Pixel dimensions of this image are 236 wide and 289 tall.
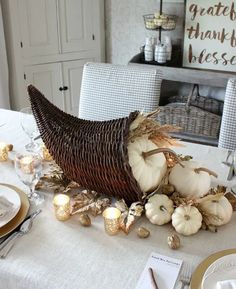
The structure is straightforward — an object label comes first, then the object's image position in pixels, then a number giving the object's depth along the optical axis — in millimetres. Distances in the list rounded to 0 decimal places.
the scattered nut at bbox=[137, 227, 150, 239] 820
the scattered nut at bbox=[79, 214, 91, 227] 861
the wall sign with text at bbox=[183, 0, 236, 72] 2529
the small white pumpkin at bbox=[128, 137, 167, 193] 856
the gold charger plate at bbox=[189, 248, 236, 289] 663
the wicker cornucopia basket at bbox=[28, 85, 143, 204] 847
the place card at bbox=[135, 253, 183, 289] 682
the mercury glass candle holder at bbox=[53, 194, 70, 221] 886
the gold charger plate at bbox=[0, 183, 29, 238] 830
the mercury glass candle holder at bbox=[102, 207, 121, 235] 826
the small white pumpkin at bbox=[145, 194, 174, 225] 854
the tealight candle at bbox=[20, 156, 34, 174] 968
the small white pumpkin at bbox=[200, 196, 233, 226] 841
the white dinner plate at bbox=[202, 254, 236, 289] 659
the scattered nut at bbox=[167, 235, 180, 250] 782
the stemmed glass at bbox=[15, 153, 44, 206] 971
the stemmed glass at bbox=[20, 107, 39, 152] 1291
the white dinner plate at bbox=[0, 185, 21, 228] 853
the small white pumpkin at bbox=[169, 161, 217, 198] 898
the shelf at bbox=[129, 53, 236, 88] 2391
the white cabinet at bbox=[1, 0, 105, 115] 2547
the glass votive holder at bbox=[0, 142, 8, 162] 1185
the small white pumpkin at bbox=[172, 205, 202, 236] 817
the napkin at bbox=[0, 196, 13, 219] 874
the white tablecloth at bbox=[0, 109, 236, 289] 704
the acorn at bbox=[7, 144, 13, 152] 1244
